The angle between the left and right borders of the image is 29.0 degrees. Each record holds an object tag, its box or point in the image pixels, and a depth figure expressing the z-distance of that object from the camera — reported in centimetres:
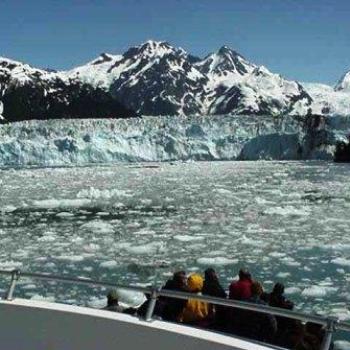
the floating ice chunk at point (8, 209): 2698
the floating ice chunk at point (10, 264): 1441
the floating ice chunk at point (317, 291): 1170
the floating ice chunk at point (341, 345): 864
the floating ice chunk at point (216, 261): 1479
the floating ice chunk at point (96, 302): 1089
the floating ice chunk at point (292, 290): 1201
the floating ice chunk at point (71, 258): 1550
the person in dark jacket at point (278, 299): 641
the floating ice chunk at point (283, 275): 1340
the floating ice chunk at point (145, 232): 1992
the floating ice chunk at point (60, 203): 2941
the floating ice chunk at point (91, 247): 1684
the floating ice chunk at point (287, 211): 2486
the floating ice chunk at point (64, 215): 2539
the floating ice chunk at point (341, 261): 1448
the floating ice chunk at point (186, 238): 1863
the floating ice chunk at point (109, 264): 1461
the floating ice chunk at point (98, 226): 2089
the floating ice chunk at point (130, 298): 1148
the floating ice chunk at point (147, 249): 1656
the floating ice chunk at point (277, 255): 1567
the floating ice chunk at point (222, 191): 3527
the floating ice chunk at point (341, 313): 1006
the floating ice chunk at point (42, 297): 1152
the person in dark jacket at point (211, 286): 650
